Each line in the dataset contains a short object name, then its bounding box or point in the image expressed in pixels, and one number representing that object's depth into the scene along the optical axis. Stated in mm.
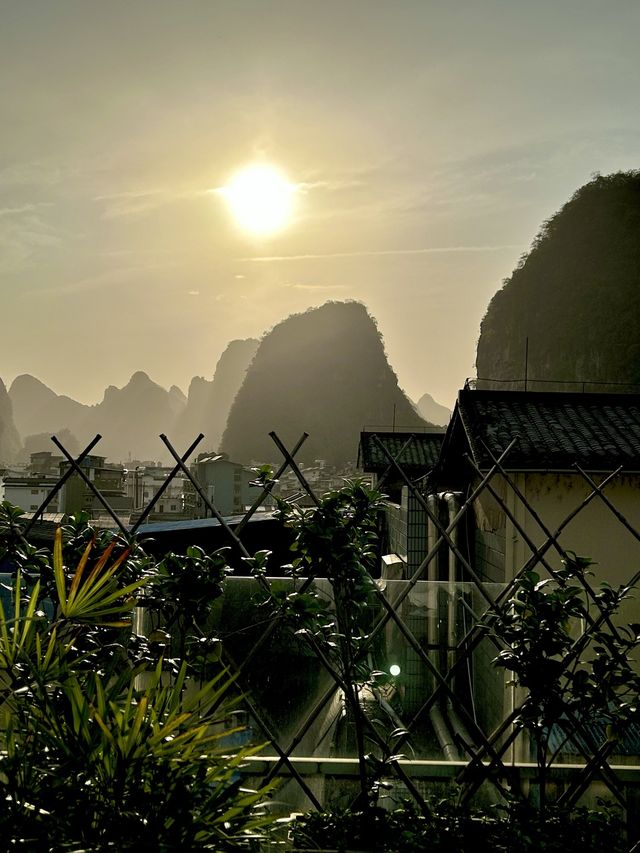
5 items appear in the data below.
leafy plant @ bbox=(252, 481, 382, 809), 2451
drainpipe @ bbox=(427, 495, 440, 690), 3125
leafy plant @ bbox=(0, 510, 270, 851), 1679
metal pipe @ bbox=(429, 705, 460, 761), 2822
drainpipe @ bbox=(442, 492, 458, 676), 3136
